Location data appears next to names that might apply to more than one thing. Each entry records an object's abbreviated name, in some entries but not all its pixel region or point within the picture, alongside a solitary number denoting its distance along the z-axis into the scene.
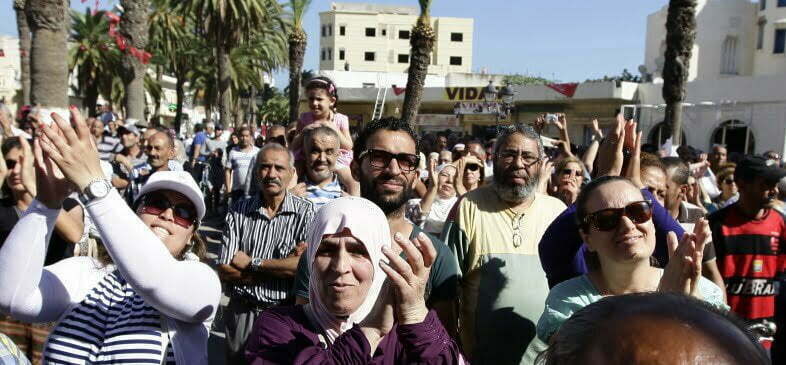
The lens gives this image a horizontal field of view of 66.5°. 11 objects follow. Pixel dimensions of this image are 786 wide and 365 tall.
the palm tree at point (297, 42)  23.34
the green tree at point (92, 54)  28.62
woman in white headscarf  1.79
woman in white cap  1.87
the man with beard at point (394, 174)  2.69
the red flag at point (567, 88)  28.84
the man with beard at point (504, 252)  3.04
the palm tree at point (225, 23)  23.25
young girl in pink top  5.04
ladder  35.62
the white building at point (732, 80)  21.98
